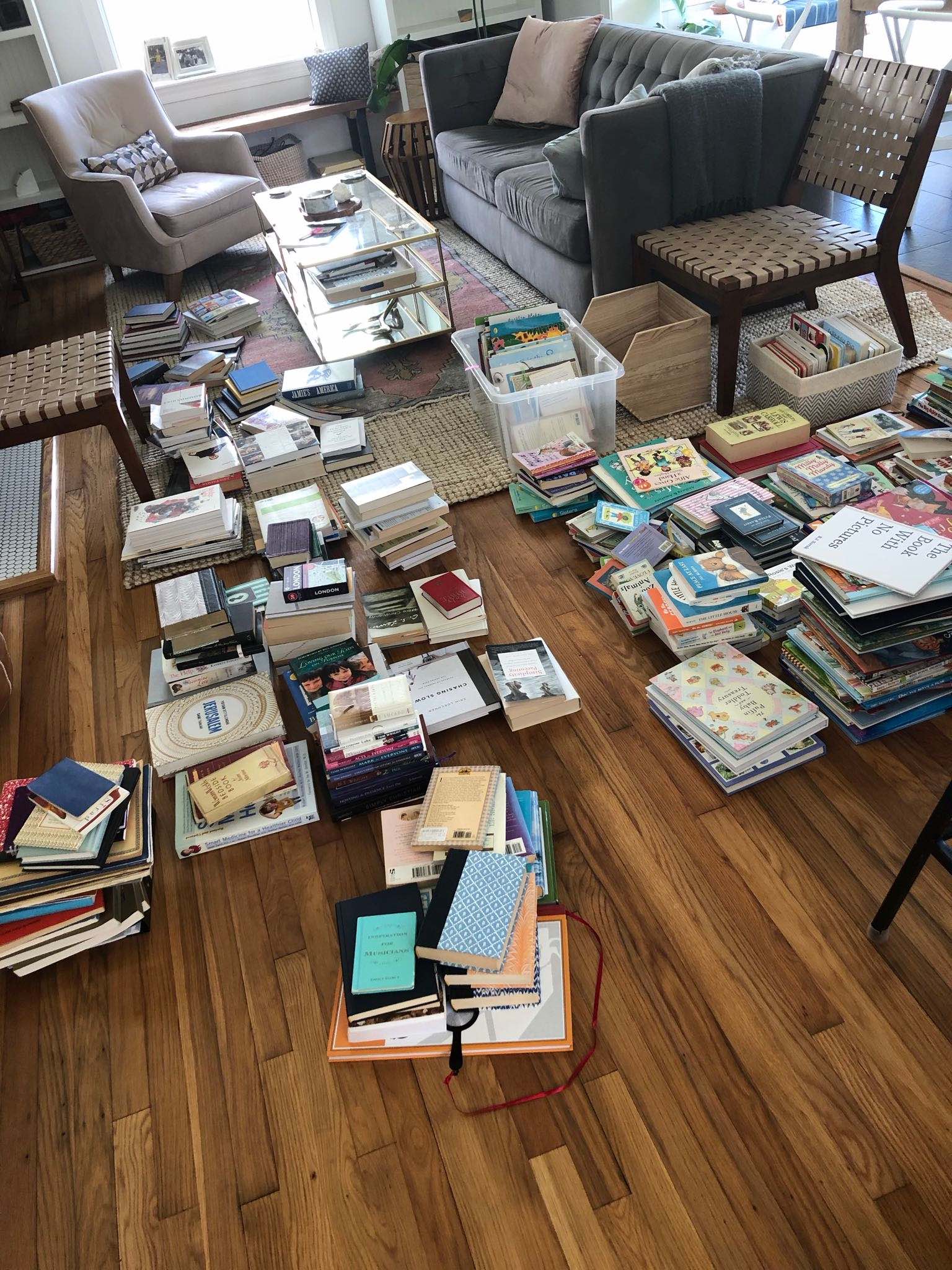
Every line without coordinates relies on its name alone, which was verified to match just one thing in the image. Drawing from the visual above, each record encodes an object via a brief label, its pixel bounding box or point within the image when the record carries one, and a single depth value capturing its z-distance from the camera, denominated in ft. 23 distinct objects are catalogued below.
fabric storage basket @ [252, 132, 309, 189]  18.38
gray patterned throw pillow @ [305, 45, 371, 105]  18.43
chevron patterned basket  9.19
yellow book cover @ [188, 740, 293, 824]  6.33
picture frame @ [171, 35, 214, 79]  18.58
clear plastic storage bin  9.23
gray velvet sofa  9.98
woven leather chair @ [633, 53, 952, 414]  9.14
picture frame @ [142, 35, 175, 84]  18.39
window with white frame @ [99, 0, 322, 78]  18.43
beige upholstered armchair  14.46
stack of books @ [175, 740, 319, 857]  6.35
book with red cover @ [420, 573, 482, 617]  7.65
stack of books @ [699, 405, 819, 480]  8.84
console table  18.47
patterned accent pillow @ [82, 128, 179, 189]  14.89
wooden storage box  9.58
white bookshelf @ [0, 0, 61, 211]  16.53
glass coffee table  11.66
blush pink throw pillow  14.02
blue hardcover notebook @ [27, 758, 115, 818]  5.79
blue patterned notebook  4.99
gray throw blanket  9.89
